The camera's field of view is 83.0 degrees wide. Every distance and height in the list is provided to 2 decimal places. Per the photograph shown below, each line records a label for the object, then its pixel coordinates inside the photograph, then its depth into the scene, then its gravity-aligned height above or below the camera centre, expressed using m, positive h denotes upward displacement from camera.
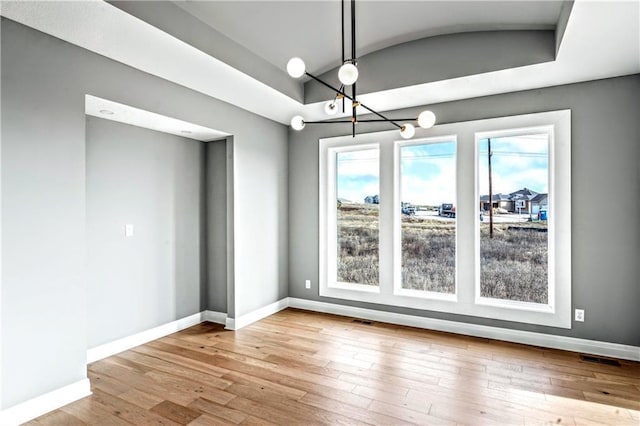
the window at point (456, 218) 3.60 -0.08
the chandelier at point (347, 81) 2.01 +0.76
